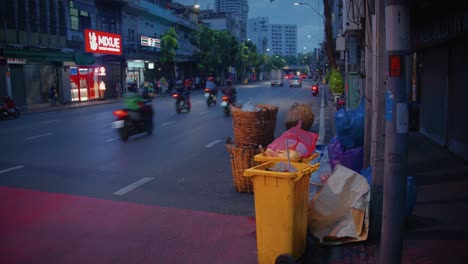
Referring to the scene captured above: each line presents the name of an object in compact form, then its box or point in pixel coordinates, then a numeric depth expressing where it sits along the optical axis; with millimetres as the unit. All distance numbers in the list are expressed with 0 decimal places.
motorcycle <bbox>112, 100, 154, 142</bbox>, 14516
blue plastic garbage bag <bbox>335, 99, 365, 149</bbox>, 8727
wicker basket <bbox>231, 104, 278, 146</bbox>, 9292
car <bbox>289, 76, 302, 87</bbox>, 65125
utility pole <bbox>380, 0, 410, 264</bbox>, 4094
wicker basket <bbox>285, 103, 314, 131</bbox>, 14039
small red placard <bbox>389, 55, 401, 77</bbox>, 4090
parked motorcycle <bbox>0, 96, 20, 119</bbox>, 23742
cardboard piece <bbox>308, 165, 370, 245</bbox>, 5637
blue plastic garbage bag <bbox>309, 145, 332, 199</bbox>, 7734
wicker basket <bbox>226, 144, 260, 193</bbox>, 8039
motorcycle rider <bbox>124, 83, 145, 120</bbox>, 14894
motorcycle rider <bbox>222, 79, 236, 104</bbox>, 23203
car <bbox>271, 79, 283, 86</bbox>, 69688
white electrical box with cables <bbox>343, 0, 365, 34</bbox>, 12336
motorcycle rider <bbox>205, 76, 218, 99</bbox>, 27391
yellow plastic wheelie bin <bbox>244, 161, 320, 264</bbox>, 4867
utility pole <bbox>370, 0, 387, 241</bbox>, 7041
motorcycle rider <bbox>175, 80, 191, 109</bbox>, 24203
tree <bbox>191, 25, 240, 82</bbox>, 69250
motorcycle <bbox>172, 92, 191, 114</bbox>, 24609
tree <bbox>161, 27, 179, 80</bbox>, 53500
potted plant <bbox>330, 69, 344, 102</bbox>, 23234
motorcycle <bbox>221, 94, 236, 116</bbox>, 22578
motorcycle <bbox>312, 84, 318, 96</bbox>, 41719
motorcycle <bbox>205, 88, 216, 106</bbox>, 27734
